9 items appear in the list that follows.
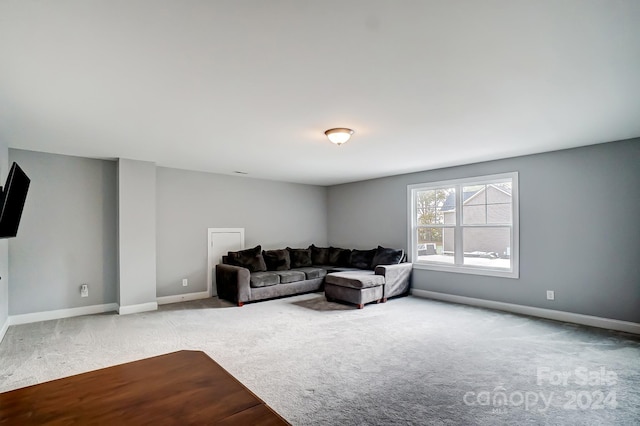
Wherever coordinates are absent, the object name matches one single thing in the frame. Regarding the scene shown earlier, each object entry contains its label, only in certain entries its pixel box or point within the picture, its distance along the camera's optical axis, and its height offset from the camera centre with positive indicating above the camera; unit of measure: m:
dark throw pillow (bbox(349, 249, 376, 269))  6.82 -0.93
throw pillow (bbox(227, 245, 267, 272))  6.27 -0.84
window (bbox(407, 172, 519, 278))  5.27 -0.22
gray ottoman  5.45 -1.24
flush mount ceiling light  3.64 +0.86
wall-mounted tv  2.34 +0.11
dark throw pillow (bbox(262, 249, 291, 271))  6.72 -0.92
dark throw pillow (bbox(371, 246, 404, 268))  6.35 -0.84
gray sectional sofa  5.62 -1.12
